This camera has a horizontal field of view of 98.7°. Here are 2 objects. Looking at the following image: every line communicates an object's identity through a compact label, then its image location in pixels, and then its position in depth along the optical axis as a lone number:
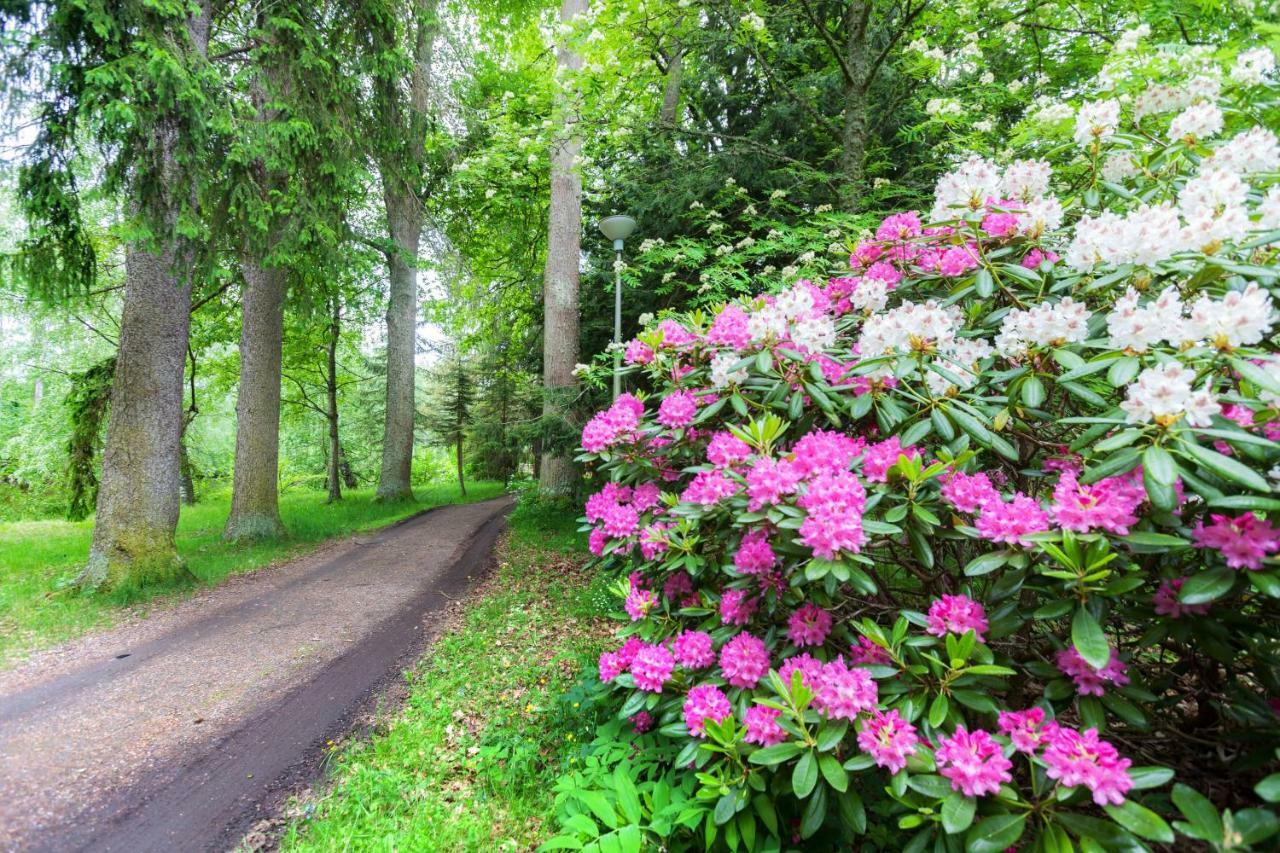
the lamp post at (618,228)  6.17
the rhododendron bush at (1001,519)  1.30
